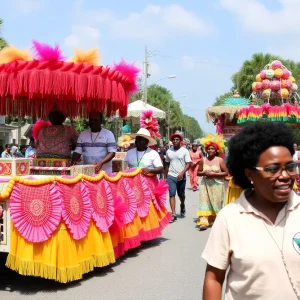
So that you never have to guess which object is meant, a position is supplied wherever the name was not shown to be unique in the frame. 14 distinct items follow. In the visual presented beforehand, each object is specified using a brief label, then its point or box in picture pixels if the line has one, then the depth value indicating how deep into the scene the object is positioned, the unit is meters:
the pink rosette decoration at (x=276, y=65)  16.44
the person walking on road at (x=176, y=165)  9.77
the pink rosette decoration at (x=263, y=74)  16.31
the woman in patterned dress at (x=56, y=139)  6.52
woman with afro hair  2.16
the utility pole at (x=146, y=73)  31.23
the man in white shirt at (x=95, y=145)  6.69
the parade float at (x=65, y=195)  4.95
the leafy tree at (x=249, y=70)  37.12
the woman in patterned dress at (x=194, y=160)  16.83
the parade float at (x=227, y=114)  16.88
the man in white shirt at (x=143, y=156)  7.60
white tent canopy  15.20
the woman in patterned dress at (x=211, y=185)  9.02
